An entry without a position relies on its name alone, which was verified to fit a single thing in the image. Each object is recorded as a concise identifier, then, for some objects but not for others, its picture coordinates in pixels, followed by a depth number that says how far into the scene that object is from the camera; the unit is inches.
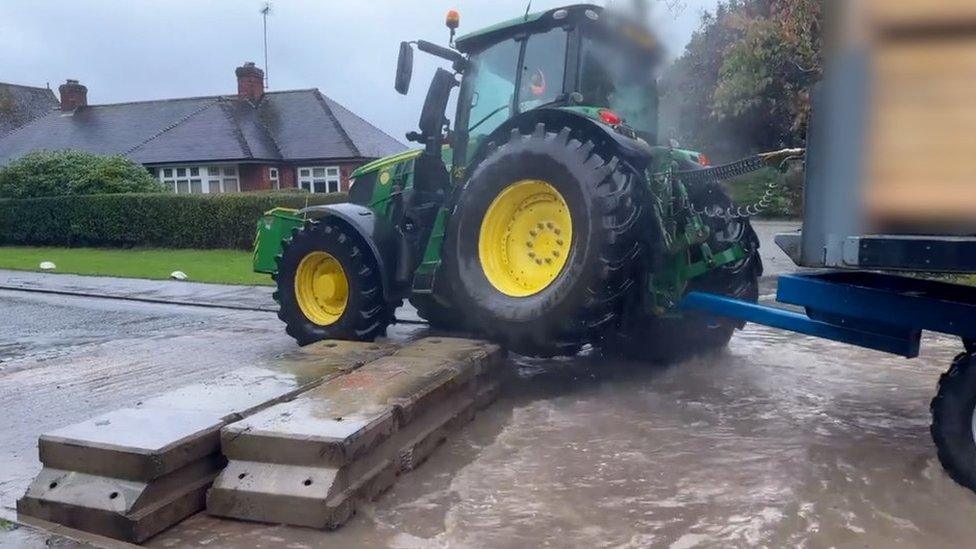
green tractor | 229.3
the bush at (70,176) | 994.7
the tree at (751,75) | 491.2
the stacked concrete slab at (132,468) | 149.9
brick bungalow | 1261.1
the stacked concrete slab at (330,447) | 154.6
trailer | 141.6
